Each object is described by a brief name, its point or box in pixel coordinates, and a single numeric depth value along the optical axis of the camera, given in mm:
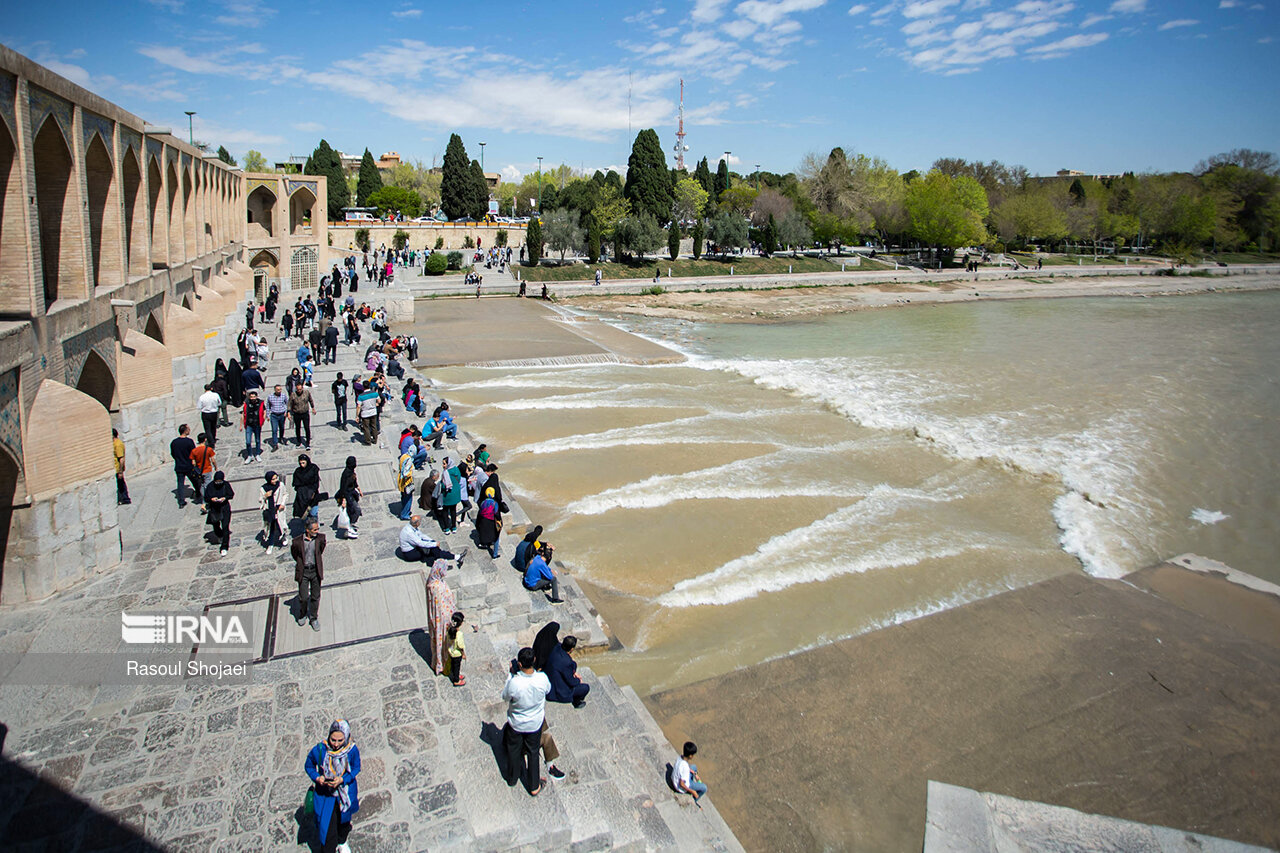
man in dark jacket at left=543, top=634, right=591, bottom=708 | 6320
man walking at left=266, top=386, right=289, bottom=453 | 11727
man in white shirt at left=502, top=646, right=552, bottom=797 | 5062
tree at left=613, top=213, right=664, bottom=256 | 47875
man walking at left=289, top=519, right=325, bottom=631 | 6977
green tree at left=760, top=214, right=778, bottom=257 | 56969
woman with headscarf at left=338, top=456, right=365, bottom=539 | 8820
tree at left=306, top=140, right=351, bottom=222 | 59875
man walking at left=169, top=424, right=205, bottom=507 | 9484
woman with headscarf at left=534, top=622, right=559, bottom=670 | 6316
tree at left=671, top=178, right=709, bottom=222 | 58906
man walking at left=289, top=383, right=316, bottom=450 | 11867
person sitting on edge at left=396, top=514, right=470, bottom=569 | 8430
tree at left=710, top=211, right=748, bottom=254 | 52906
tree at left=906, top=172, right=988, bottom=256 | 56750
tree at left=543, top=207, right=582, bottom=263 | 46247
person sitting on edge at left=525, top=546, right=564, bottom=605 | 8305
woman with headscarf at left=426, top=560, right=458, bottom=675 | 6340
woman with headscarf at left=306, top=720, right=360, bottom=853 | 4520
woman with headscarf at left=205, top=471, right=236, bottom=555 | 8266
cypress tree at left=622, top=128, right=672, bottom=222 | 52844
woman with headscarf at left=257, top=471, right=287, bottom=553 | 8320
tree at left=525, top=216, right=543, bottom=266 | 44438
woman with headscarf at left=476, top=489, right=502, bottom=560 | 8945
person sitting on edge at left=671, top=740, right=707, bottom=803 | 5527
